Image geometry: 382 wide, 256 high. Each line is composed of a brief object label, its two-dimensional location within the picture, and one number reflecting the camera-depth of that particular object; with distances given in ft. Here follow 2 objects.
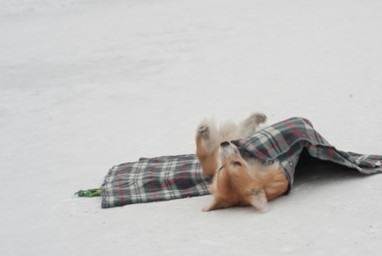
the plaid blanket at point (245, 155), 20.51
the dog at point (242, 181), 19.55
